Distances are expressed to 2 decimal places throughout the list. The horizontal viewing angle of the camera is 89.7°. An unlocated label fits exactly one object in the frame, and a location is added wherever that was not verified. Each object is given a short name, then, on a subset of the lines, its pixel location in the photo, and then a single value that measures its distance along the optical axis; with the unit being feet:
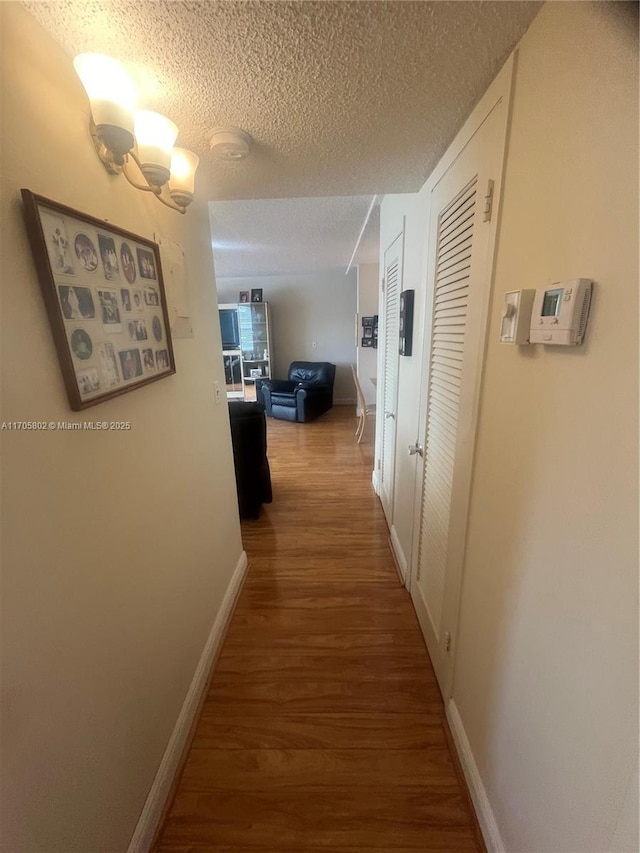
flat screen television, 19.77
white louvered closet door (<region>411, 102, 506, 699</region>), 3.14
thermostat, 1.85
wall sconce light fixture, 2.35
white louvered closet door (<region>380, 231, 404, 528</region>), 7.10
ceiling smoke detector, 3.48
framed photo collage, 2.23
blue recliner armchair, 17.37
